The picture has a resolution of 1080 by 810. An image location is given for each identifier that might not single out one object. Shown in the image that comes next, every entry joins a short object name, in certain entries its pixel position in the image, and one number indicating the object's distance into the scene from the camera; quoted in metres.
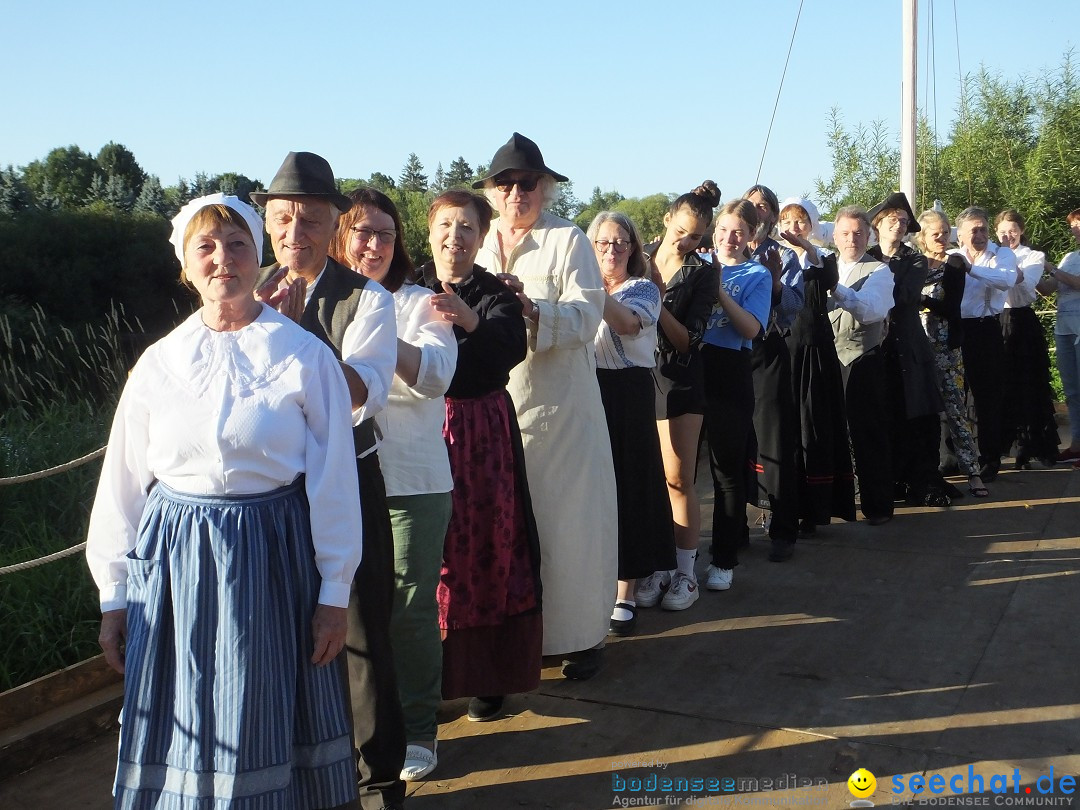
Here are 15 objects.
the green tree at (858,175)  12.95
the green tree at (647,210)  31.28
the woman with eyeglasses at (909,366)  6.89
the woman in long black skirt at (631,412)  4.84
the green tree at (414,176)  46.17
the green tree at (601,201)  35.34
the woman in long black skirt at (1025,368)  8.46
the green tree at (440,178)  32.96
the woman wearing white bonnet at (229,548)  2.44
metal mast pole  11.19
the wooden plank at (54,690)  3.86
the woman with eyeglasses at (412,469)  3.44
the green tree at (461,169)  47.84
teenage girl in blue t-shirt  5.48
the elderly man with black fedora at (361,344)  3.00
